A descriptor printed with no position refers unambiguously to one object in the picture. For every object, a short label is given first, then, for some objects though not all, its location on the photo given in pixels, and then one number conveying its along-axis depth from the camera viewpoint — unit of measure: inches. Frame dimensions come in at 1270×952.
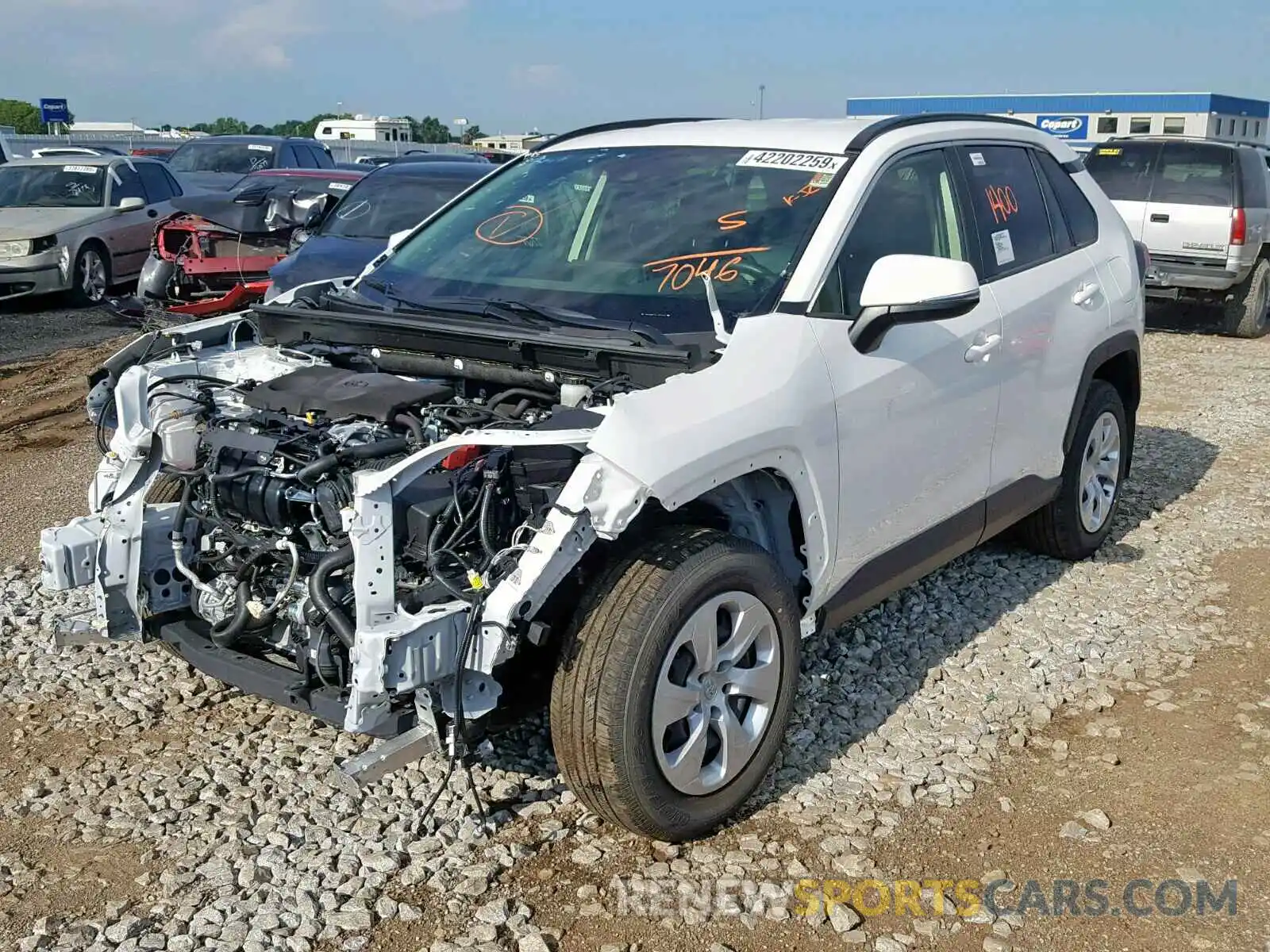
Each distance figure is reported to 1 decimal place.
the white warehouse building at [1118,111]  1656.0
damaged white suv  121.2
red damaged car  404.5
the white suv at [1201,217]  486.6
